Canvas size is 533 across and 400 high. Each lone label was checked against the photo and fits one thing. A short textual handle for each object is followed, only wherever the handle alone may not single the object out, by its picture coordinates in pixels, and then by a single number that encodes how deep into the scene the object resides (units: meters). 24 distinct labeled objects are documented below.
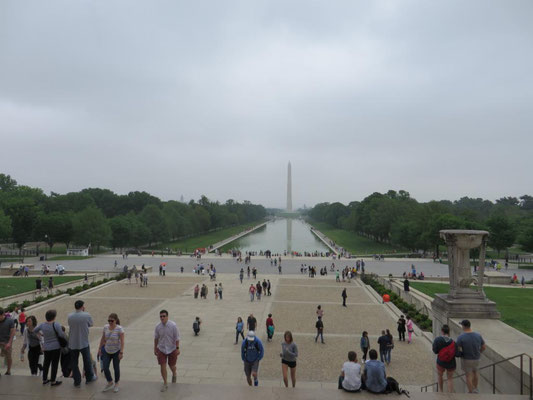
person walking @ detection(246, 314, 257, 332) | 13.79
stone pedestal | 9.81
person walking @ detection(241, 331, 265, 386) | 7.84
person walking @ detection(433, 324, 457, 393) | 7.16
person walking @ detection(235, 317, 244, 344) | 15.00
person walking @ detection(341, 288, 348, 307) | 22.81
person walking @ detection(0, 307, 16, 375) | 7.36
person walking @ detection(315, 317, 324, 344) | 15.41
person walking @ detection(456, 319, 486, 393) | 7.10
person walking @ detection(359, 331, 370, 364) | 12.25
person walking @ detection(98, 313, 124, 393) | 6.60
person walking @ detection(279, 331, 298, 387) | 7.92
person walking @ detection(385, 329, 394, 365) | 12.84
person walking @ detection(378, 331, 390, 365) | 12.80
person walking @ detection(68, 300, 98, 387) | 6.47
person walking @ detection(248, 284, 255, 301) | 23.85
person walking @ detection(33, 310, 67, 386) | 6.55
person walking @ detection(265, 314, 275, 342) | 15.24
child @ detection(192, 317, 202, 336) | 16.30
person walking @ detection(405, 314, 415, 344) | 15.93
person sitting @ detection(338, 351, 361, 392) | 6.29
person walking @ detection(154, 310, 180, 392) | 6.97
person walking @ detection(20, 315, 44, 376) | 7.98
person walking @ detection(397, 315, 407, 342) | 15.85
